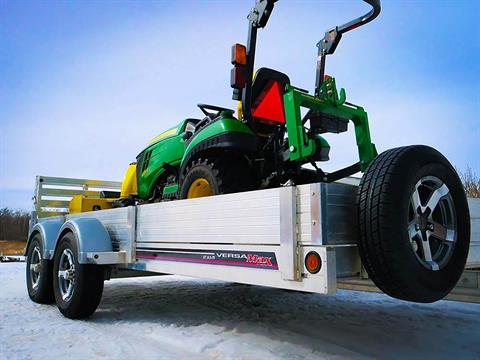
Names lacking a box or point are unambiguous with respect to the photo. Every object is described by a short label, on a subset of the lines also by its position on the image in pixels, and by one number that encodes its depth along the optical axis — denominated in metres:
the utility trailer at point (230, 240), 2.31
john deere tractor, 2.27
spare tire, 2.23
